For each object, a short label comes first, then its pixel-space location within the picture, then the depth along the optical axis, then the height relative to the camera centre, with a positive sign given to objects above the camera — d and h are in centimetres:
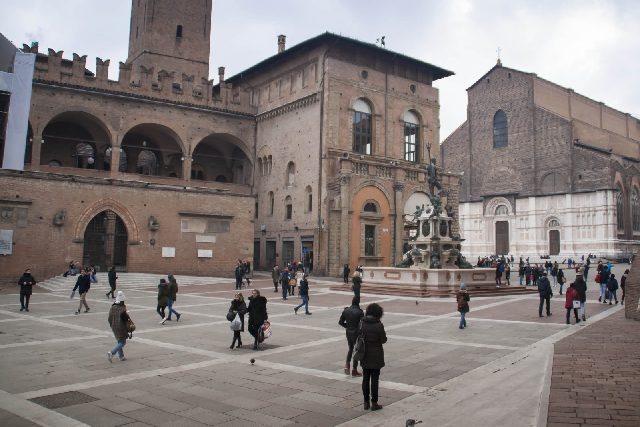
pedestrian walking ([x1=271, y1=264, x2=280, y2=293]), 2428 -63
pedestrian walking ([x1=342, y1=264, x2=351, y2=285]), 2896 -62
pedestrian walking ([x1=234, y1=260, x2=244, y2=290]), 2573 -71
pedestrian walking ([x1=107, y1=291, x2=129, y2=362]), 934 -120
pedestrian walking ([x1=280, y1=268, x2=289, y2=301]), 2122 -95
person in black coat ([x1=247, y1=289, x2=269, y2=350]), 1056 -110
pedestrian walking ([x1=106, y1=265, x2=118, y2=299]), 2050 -77
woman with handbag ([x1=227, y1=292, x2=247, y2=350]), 1073 -104
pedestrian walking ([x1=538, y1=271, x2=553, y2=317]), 1628 -67
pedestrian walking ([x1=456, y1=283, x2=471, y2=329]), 1354 -99
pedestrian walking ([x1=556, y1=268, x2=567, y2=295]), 2399 -40
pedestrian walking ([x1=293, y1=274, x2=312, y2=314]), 1653 -99
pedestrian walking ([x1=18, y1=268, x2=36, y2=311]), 1634 -100
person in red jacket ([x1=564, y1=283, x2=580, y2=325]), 1434 -78
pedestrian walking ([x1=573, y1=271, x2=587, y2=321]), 1454 -56
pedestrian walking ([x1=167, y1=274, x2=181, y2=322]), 1448 -102
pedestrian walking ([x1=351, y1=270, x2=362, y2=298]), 1612 -64
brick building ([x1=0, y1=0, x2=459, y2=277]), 3053 +782
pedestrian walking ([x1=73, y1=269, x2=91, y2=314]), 1622 -92
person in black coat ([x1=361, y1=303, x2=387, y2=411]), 658 -121
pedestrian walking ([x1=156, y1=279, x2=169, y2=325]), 1432 -112
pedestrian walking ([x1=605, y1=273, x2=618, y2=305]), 1973 -59
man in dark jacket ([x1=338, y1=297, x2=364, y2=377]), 870 -101
